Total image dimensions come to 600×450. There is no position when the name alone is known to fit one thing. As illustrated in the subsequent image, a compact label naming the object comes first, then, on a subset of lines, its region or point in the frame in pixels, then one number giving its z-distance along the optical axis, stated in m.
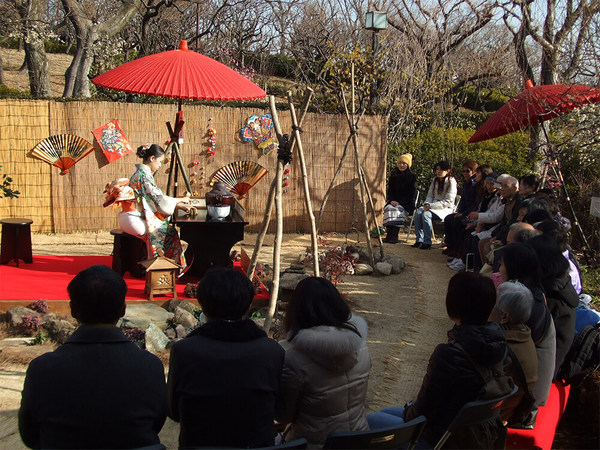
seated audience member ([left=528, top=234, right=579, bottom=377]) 3.79
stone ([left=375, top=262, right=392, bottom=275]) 7.54
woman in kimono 6.31
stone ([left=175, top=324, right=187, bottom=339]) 5.10
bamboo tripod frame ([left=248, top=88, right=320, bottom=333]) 4.88
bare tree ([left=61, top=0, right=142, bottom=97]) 15.11
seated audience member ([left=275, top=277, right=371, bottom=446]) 2.45
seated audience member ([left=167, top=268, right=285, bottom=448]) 2.35
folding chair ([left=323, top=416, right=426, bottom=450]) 2.21
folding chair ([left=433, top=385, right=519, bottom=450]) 2.49
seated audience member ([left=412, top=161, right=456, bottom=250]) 8.86
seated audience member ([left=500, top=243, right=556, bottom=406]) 3.23
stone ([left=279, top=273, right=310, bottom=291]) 5.90
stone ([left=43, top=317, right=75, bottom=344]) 5.00
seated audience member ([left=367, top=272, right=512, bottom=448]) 2.59
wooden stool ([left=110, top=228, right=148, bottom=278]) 6.53
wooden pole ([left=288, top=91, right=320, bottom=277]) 4.99
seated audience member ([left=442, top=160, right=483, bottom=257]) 8.15
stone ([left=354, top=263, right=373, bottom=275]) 7.50
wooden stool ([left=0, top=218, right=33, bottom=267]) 6.82
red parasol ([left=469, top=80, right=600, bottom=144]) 5.99
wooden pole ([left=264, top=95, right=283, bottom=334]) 4.87
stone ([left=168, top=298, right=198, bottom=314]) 5.65
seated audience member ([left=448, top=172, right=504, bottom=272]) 7.21
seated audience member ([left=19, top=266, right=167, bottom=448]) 2.11
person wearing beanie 9.30
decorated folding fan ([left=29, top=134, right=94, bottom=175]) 8.82
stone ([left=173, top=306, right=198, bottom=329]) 5.30
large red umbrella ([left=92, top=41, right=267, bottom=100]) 6.07
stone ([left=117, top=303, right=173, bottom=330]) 5.31
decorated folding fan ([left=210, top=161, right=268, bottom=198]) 8.91
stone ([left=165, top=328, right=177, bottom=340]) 5.09
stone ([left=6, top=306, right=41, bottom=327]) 5.16
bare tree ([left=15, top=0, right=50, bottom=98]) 15.40
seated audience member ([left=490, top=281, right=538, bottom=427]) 3.01
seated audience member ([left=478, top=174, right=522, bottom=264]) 6.27
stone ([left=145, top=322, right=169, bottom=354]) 4.79
